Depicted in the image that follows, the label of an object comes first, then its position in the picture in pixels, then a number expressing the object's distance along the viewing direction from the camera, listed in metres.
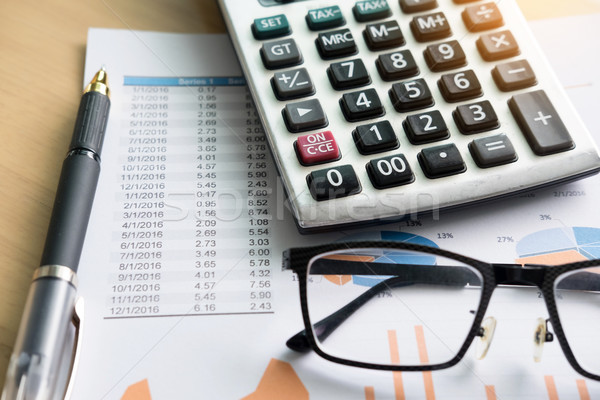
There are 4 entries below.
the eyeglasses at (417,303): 0.32
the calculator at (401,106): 0.35
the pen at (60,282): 0.27
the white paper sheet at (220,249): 0.31
